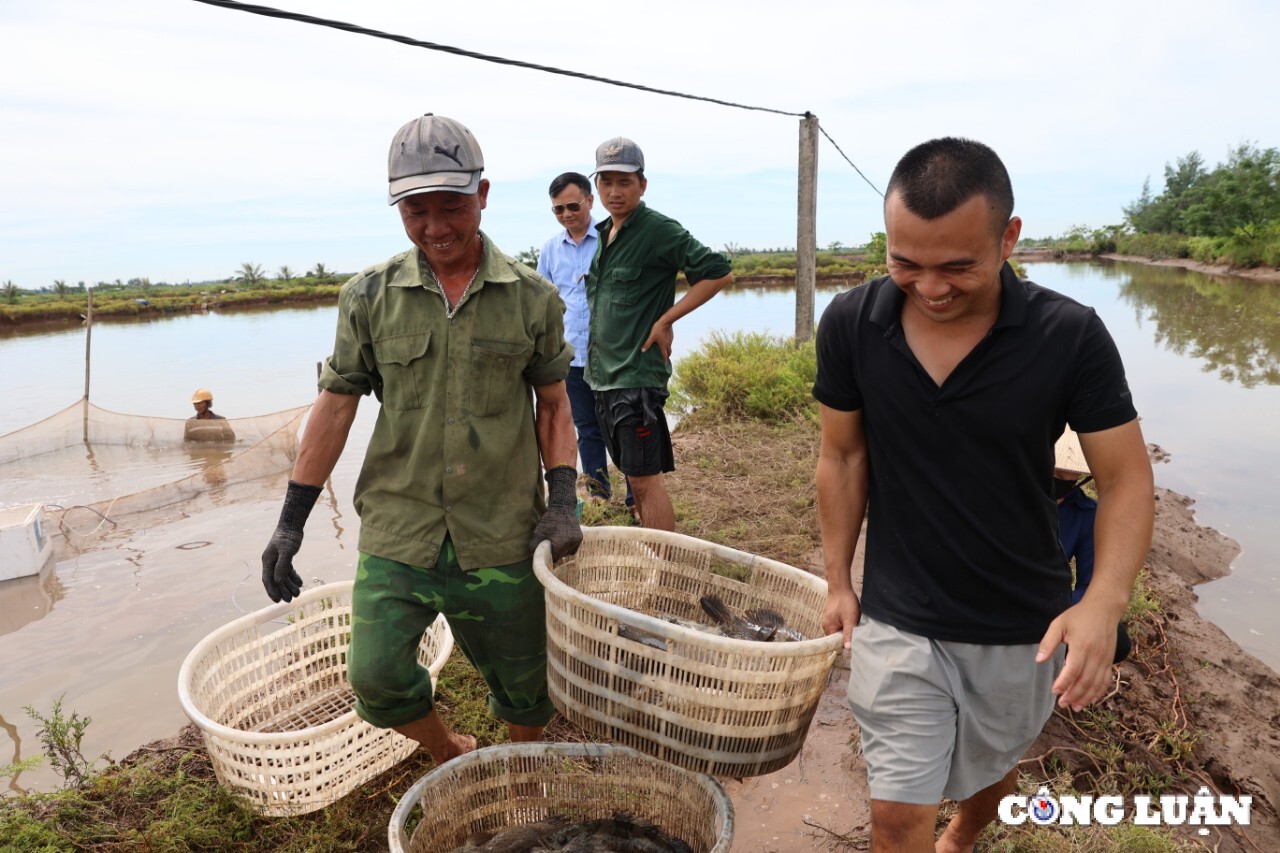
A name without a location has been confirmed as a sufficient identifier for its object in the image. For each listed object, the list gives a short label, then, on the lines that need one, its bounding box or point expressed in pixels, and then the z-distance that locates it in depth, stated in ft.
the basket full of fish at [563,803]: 7.09
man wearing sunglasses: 16.52
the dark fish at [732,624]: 8.06
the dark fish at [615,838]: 7.08
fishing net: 27.07
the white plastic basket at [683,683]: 6.10
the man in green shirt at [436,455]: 7.54
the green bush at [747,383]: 27.81
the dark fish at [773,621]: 8.01
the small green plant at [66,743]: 9.23
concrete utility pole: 27.14
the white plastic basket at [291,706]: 8.29
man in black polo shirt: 5.24
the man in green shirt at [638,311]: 13.11
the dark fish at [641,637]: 6.29
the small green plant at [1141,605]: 12.46
